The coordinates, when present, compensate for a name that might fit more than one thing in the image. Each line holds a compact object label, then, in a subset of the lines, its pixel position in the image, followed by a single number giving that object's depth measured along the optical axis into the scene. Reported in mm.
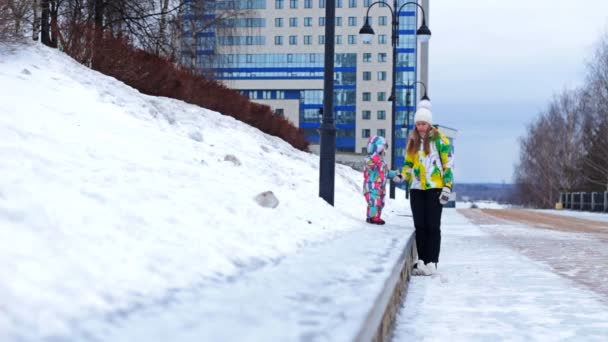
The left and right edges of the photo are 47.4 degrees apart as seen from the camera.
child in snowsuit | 9664
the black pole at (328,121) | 9930
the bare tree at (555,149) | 61688
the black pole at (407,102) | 37953
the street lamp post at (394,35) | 16219
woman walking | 6664
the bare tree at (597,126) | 44156
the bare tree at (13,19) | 9305
